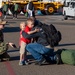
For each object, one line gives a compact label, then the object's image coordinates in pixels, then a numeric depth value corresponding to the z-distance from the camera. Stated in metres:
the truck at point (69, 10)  33.16
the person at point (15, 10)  37.06
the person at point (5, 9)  35.95
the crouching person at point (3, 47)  10.42
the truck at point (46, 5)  43.59
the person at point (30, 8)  30.60
